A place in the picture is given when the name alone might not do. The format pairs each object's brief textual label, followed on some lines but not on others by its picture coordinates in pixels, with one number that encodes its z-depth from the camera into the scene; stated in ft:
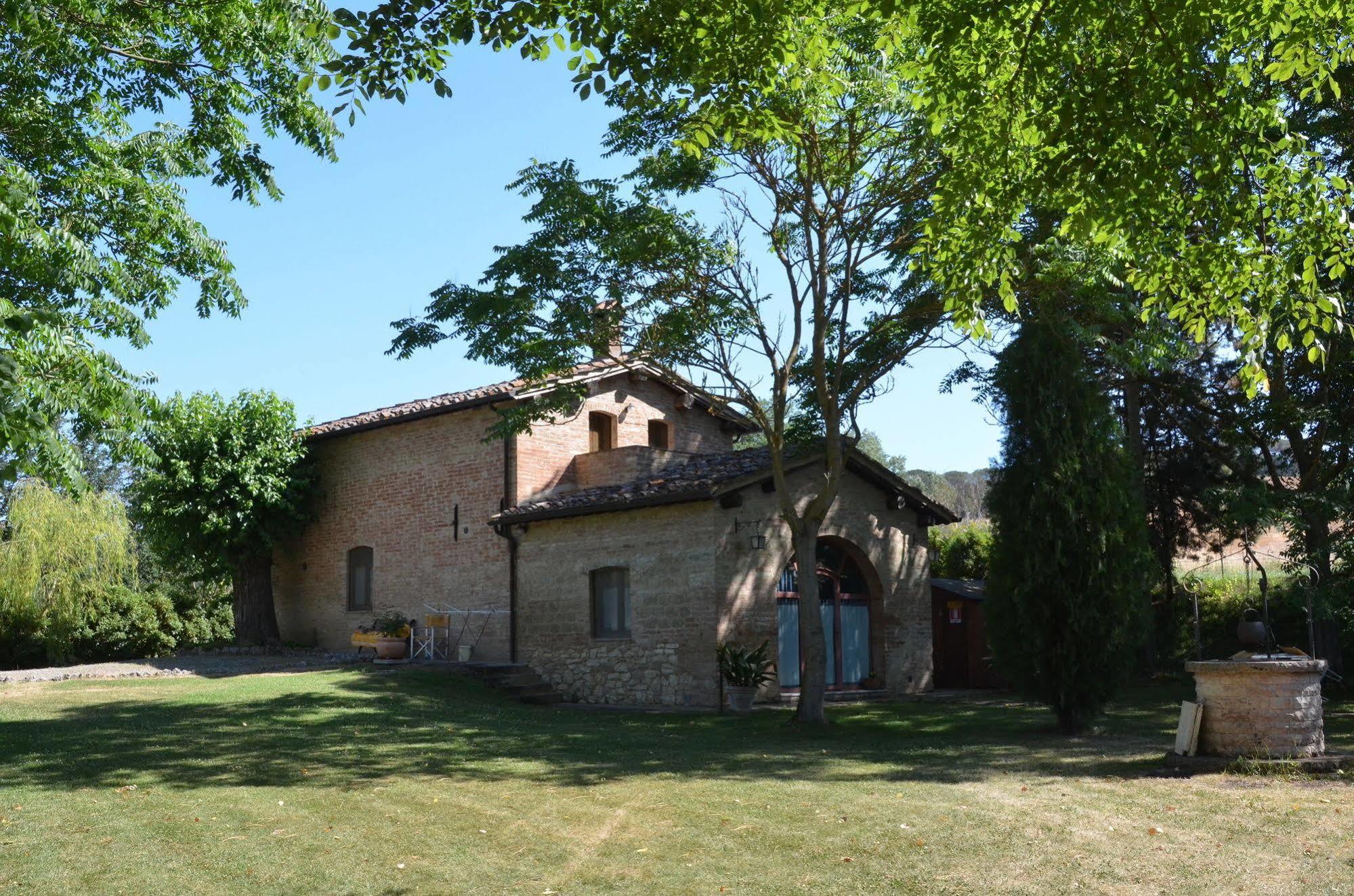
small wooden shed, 76.79
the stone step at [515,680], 65.10
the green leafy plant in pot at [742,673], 58.23
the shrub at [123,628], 81.46
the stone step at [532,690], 64.39
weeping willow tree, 78.28
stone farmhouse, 61.82
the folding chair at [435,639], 72.08
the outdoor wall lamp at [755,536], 61.52
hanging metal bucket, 38.24
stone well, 34.53
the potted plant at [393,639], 70.90
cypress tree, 45.24
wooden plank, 35.01
